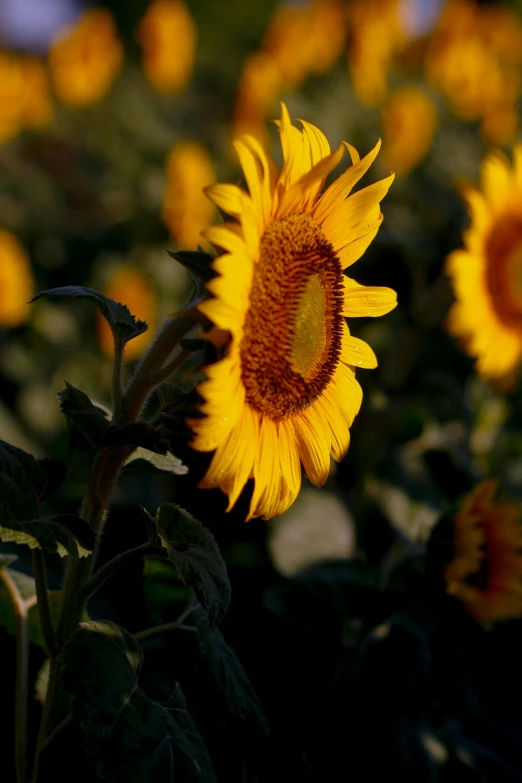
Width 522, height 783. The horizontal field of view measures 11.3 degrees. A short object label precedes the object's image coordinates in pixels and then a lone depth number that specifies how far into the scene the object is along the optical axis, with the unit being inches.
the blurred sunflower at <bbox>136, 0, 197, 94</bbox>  176.2
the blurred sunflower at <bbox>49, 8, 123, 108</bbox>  168.9
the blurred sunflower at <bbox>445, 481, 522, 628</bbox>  63.9
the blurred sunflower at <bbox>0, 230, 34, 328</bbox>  104.6
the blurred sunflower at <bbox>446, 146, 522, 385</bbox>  71.9
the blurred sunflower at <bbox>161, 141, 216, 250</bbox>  127.8
